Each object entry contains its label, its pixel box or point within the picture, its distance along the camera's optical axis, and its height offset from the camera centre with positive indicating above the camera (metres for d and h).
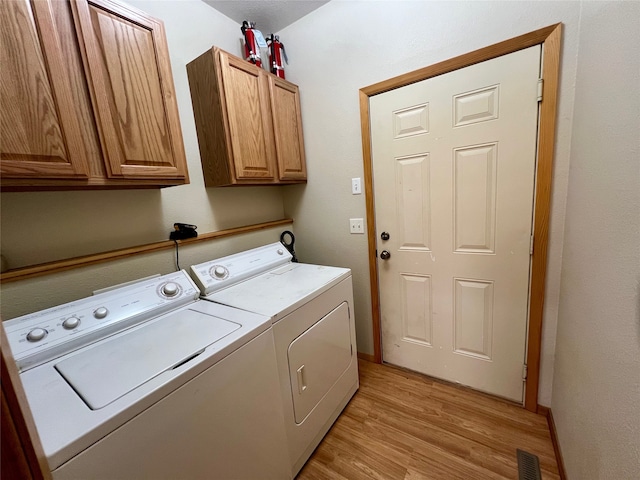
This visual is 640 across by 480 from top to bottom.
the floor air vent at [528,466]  1.18 -1.34
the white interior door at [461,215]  1.34 -0.16
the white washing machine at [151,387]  0.63 -0.48
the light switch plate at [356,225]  1.88 -0.21
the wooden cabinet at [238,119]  1.46 +0.53
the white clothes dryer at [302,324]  1.18 -0.64
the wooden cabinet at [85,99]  0.83 +0.45
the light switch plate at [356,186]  1.83 +0.07
